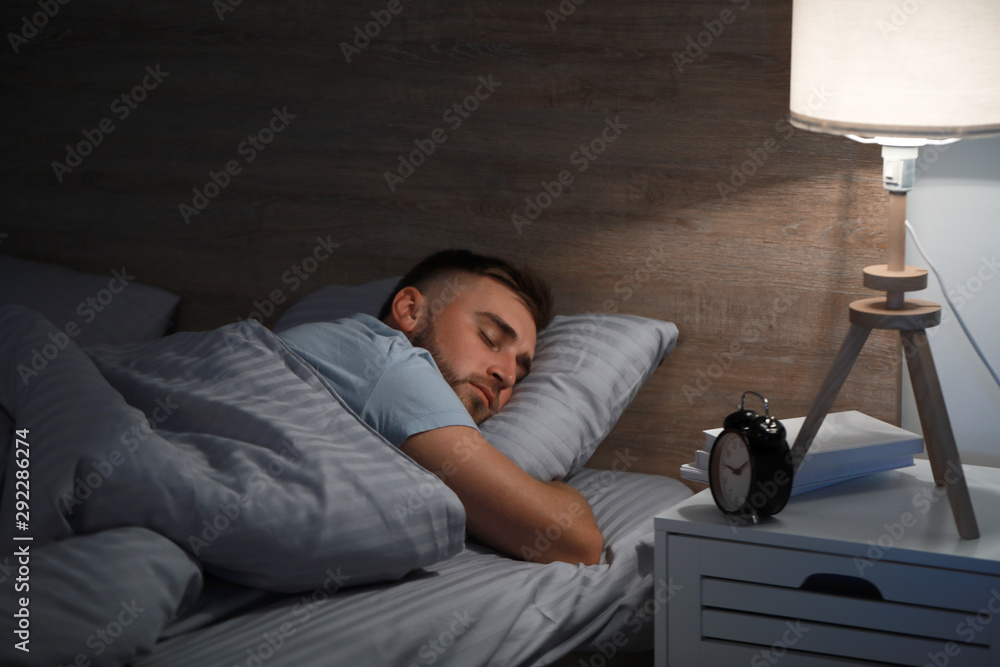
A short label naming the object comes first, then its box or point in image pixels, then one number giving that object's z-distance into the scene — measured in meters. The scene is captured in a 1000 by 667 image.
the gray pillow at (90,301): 1.88
